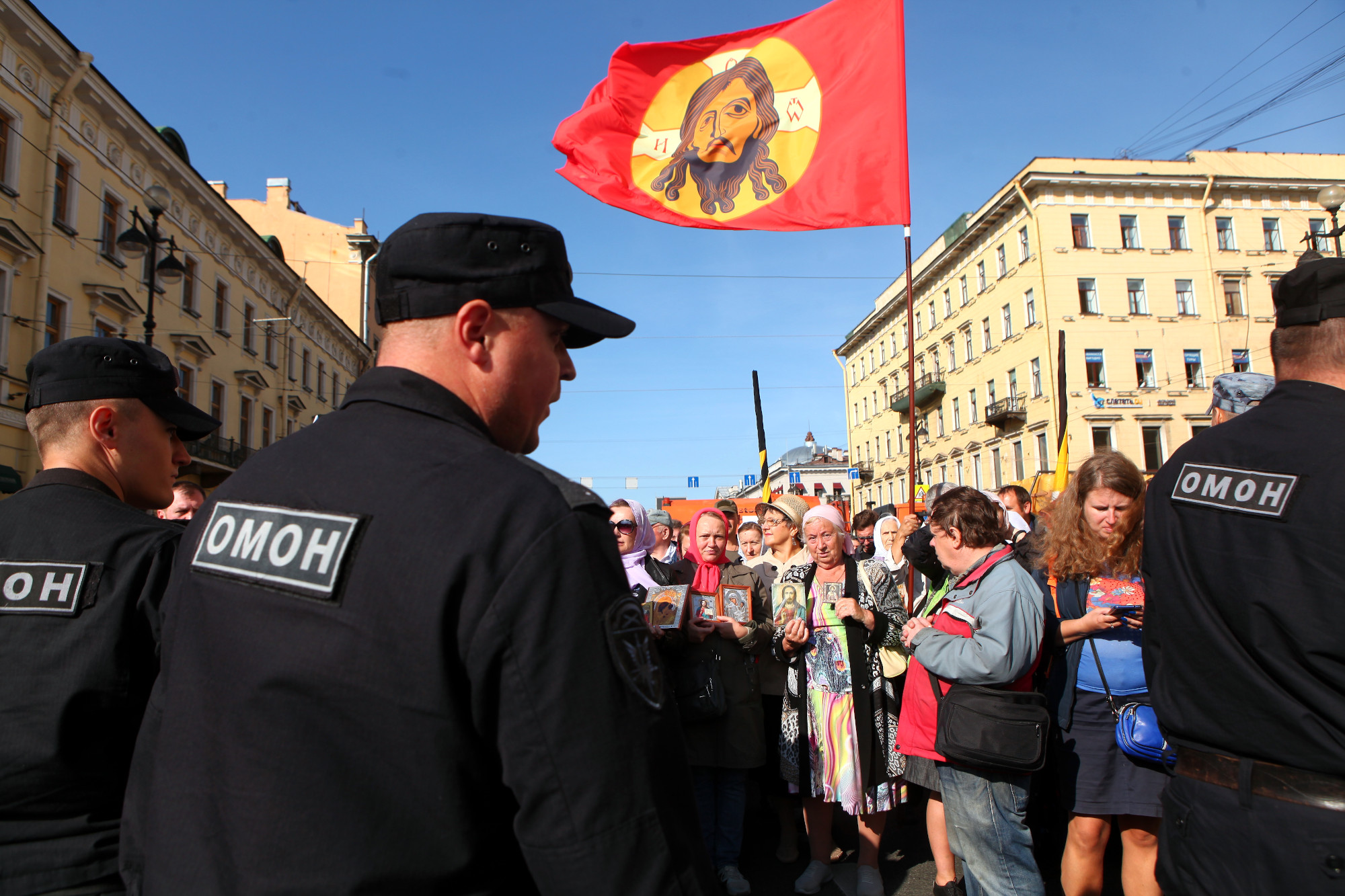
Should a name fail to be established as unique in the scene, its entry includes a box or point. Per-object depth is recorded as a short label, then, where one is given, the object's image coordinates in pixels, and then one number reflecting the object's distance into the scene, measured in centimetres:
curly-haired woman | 332
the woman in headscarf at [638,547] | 515
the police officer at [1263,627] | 178
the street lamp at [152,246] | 1291
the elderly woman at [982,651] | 325
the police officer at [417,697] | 97
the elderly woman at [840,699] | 457
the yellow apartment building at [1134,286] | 3491
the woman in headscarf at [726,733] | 468
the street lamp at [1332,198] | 1197
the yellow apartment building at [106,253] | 1727
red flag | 564
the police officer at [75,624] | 175
